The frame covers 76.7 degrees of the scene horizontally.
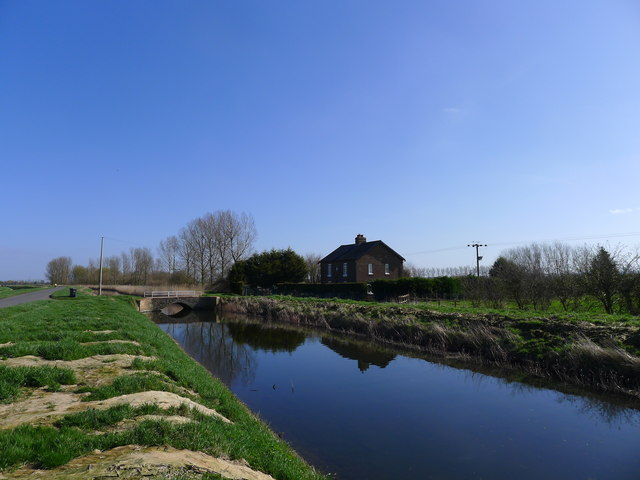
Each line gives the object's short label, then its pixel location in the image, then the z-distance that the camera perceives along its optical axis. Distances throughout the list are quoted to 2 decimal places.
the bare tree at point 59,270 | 90.00
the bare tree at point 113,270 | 74.19
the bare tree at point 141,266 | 71.38
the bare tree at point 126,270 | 73.68
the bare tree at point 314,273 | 57.34
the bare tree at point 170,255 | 63.97
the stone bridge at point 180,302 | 41.88
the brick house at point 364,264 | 44.06
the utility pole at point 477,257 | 43.42
